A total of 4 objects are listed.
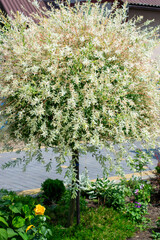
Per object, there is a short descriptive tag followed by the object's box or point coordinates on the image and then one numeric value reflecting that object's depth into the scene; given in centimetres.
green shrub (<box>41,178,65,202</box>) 564
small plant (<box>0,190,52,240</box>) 327
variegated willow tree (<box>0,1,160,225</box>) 339
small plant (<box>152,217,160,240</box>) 445
